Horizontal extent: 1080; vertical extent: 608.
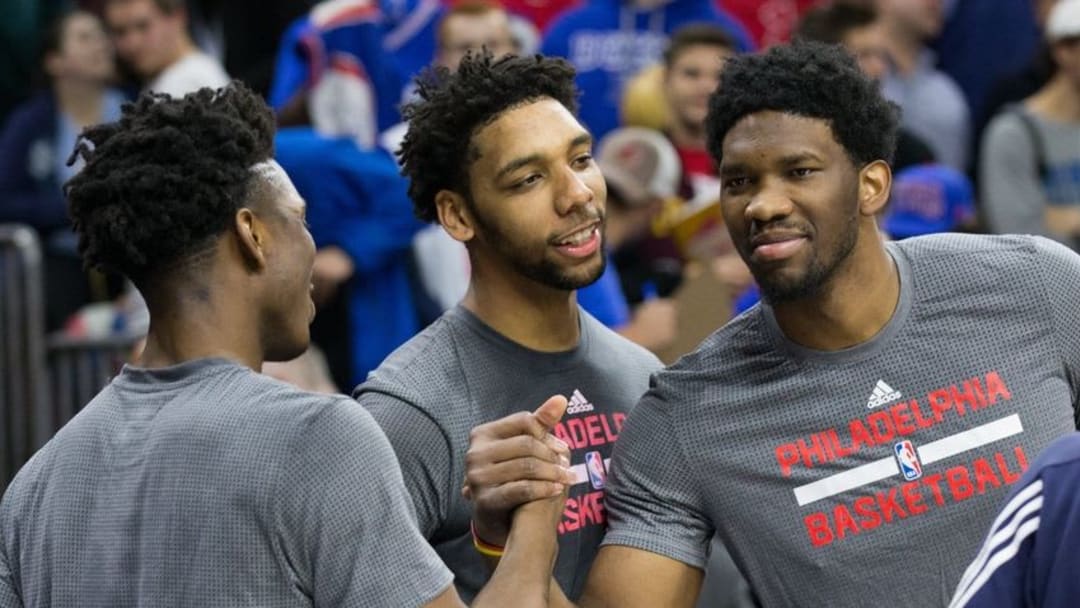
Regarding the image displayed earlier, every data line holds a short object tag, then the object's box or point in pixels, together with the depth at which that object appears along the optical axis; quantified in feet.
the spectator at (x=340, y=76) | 51.93
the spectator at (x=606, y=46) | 60.39
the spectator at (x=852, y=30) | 56.49
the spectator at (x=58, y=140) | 58.65
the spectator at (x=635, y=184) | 48.03
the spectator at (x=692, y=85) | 53.78
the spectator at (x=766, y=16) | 66.64
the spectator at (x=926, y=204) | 48.70
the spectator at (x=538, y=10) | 65.00
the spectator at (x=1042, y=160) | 55.57
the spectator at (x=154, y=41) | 59.52
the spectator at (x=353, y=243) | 44.96
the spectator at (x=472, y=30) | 53.06
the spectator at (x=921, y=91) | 61.57
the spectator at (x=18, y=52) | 65.82
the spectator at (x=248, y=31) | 66.95
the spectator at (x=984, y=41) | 65.87
